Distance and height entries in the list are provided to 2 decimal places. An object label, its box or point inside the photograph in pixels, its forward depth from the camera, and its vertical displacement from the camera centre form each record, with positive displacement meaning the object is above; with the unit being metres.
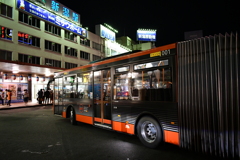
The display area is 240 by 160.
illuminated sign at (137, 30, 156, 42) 56.41 +16.39
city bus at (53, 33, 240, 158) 3.94 -0.28
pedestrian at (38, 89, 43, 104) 21.86 -1.32
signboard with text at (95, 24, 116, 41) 41.28 +13.21
